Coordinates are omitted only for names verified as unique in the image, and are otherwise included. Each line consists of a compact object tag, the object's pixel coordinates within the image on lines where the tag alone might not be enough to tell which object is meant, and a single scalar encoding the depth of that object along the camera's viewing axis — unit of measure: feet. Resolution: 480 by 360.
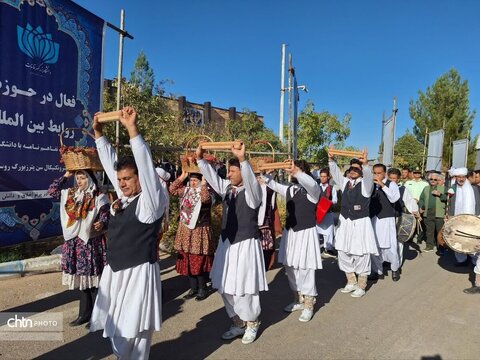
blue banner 16.31
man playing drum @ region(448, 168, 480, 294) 18.67
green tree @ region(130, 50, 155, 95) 54.15
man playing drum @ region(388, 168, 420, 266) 20.61
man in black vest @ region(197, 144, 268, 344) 10.44
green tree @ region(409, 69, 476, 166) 76.64
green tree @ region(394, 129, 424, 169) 80.78
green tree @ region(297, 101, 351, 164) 51.13
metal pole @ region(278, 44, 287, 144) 48.84
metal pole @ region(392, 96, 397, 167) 35.96
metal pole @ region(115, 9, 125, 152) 17.93
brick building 113.39
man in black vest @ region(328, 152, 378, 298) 15.47
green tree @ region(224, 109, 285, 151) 76.07
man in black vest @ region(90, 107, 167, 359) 7.43
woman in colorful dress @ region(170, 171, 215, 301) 14.57
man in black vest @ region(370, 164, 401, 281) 17.94
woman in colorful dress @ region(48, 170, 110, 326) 11.21
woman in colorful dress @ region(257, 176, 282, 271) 16.26
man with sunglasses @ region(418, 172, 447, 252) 26.02
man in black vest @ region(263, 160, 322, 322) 12.80
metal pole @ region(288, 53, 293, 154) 32.82
